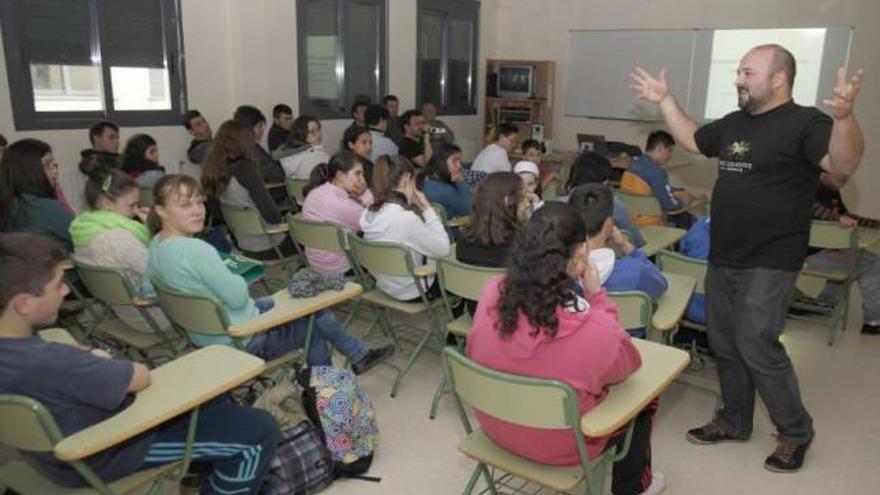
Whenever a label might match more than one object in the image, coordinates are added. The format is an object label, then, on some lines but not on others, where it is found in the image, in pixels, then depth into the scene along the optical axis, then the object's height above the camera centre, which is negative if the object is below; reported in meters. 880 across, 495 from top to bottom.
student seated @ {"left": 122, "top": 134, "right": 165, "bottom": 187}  4.82 -0.53
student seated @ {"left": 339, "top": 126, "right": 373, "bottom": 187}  5.18 -0.39
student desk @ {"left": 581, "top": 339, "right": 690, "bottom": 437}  1.66 -0.77
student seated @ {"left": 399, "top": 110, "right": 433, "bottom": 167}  6.39 -0.46
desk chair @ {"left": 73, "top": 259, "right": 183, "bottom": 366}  2.67 -0.88
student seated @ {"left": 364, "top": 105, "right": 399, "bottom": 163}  6.22 -0.37
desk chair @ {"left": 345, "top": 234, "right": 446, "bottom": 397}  3.07 -0.83
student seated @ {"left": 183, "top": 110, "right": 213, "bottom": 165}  5.70 -0.40
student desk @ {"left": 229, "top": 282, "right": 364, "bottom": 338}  2.29 -0.78
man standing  2.29 -0.38
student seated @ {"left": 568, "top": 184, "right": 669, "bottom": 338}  2.50 -0.60
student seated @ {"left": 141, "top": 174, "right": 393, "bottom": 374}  2.41 -0.61
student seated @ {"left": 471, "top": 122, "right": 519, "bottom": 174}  5.61 -0.54
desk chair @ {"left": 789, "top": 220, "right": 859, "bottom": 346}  3.75 -1.00
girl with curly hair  1.67 -0.59
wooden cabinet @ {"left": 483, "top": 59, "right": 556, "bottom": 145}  8.50 -0.13
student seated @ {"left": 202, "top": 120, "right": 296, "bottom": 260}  4.32 -0.57
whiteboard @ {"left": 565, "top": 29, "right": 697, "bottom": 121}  7.55 +0.37
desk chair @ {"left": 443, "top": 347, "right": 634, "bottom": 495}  1.63 -0.79
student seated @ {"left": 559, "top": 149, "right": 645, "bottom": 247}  4.80 -0.52
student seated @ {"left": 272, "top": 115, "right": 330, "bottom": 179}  5.41 -0.49
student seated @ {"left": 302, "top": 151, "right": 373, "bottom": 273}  3.76 -0.63
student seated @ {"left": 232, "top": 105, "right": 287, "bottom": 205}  5.31 -0.53
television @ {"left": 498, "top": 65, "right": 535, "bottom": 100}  8.48 +0.17
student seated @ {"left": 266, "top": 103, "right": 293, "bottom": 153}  6.26 -0.34
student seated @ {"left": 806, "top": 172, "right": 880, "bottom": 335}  4.09 -0.97
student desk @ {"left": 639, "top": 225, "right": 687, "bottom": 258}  3.39 -0.75
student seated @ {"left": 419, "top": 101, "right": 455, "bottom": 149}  7.46 -0.37
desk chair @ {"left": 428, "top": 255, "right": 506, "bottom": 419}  2.76 -0.79
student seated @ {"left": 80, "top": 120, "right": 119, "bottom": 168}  5.00 -0.41
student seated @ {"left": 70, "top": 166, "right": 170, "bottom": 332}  2.92 -0.64
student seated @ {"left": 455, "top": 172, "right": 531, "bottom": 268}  2.93 -0.54
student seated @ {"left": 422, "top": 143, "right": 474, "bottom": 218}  4.49 -0.60
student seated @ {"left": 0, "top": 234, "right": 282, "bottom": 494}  1.61 -0.69
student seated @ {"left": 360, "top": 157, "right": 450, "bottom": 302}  3.32 -0.65
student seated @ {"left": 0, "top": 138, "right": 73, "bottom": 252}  3.25 -0.54
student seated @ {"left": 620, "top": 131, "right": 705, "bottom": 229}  4.75 -0.53
